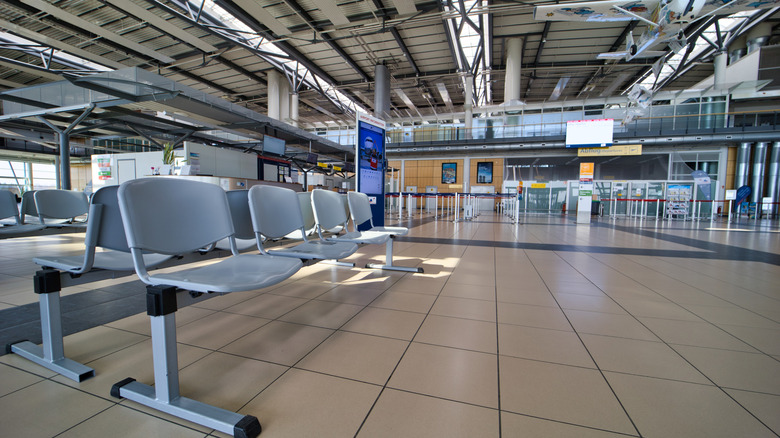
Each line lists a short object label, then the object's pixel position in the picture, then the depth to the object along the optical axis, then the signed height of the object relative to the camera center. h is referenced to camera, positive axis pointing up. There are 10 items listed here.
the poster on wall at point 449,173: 19.97 +1.59
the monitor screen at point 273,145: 7.27 +1.23
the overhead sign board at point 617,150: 14.99 +2.42
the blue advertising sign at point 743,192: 14.57 +0.42
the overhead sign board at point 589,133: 14.38 +3.15
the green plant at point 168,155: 5.53 +0.70
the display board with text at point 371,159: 4.43 +0.57
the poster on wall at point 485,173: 19.11 +1.55
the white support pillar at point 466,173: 19.50 +1.56
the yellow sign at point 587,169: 10.24 +1.00
